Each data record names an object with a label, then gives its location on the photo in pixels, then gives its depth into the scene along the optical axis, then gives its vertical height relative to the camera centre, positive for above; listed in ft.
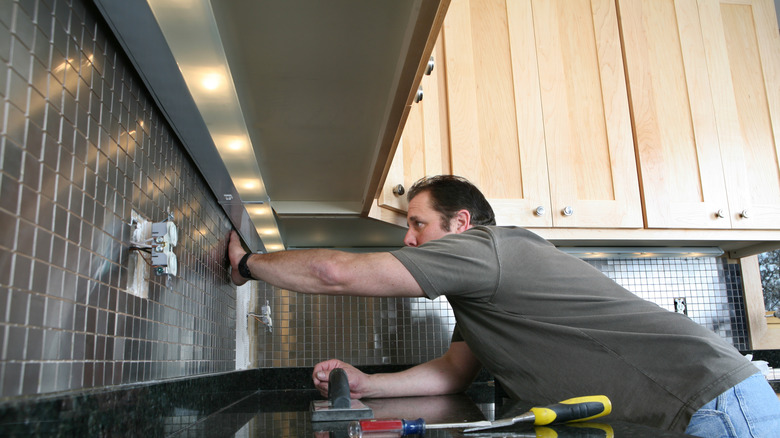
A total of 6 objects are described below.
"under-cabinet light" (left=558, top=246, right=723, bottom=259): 7.89 +1.15
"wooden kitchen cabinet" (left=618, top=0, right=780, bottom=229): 6.96 +2.64
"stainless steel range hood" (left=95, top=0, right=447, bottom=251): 2.25 +1.32
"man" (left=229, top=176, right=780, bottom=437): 3.33 +0.11
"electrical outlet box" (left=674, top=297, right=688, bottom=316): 8.25 +0.46
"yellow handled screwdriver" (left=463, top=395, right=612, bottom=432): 2.56 -0.28
